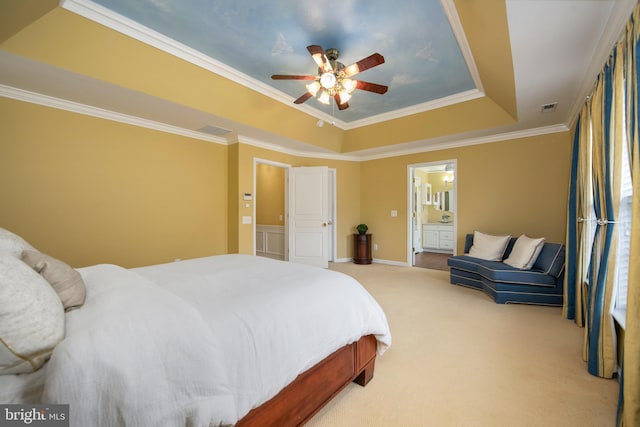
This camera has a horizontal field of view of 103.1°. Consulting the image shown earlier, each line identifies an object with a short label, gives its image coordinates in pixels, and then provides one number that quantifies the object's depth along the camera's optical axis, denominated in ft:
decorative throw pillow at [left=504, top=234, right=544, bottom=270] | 11.46
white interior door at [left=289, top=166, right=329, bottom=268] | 17.60
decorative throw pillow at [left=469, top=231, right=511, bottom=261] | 13.19
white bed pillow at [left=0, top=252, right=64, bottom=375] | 2.51
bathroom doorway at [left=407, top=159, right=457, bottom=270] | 24.21
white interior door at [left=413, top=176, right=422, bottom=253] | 23.37
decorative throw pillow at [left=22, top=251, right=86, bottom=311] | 3.61
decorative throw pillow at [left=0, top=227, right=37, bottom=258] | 4.04
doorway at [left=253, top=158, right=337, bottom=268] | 19.83
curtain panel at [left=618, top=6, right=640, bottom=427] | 4.25
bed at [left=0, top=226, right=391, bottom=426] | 2.57
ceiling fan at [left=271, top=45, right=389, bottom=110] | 8.02
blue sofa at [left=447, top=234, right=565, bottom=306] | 10.64
